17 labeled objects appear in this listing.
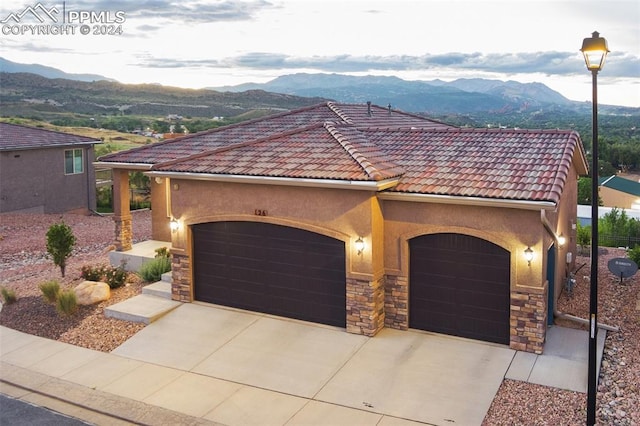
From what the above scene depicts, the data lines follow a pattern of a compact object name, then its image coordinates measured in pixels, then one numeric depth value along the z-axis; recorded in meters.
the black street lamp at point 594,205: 8.91
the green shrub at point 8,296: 16.05
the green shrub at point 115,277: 16.45
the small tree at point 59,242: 17.41
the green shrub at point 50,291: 15.30
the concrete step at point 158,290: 15.70
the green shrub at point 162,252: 18.01
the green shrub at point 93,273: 16.73
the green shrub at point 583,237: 21.54
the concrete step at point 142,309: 14.29
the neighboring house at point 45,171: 29.73
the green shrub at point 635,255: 18.89
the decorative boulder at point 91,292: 15.32
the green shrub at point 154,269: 16.83
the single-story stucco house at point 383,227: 12.16
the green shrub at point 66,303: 14.62
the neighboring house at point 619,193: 47.94
